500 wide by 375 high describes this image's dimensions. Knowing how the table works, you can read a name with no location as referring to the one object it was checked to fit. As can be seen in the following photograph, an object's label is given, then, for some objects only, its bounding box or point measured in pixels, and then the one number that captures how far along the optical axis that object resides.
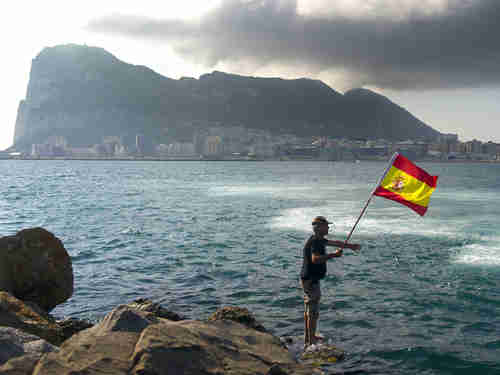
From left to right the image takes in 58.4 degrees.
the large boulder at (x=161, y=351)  4.79
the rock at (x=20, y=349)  4.86
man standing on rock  7.61
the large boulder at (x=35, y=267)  9.21
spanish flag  8.39
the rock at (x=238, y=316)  8.10
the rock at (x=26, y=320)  6.80
